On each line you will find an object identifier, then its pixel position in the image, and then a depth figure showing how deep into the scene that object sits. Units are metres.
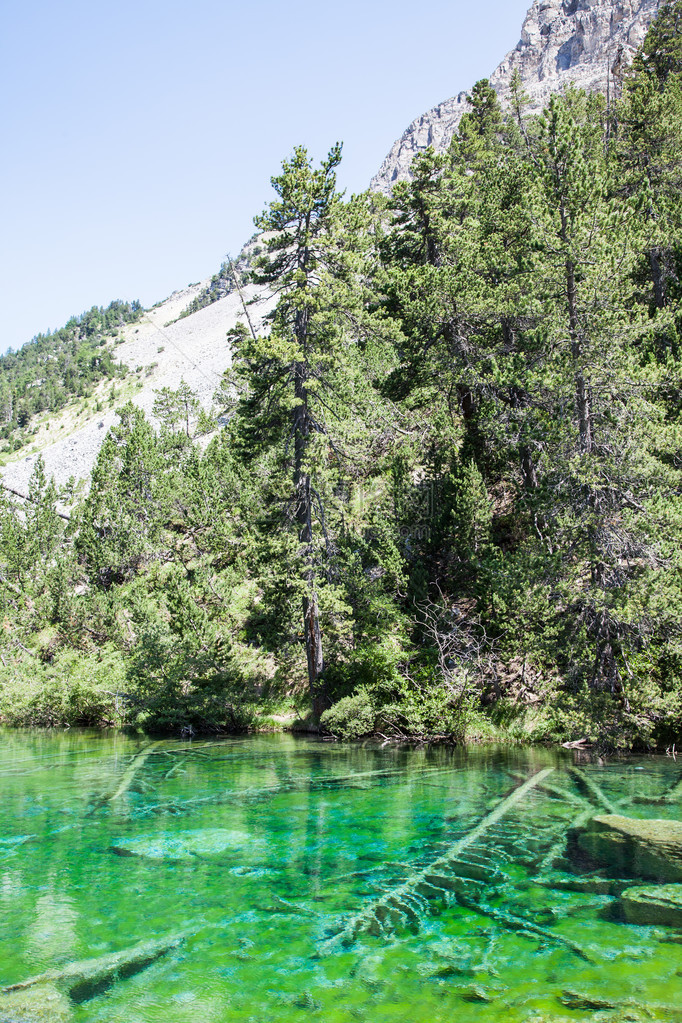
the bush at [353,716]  17.16
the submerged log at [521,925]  5.64
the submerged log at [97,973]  5.25
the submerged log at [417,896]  6.18
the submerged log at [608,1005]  4.63
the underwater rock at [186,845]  8.68
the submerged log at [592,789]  10.05
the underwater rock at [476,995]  4.90
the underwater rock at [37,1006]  4.82
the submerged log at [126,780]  11.77
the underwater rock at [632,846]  7.39
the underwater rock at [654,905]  6.08
